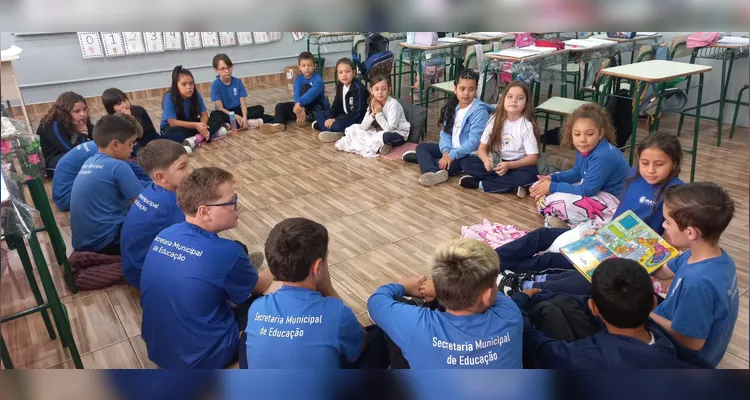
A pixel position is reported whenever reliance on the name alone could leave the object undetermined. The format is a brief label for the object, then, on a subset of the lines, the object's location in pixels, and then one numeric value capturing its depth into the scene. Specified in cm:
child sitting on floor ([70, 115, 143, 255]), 240
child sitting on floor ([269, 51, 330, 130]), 503
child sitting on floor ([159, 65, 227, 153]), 441
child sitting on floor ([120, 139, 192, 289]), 213
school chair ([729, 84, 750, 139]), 422
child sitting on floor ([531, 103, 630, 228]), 273
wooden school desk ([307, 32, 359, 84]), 610
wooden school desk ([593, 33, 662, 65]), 468
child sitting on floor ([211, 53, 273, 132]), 481
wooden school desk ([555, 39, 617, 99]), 457
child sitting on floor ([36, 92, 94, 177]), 336
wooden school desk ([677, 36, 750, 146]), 408
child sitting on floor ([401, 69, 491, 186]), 359
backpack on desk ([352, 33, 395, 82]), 526
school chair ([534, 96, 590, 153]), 362
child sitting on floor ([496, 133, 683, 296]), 214
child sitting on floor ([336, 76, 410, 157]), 418
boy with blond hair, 129
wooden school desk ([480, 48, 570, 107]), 412
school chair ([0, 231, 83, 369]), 165
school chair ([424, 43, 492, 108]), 469
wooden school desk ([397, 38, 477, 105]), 511
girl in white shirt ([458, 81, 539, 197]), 331
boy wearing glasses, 167
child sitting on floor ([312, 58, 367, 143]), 460
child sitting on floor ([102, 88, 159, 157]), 373
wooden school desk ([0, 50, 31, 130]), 339
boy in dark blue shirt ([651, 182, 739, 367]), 149
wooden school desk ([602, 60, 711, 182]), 315
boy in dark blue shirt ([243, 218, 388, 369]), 136
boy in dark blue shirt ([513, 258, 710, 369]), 133
